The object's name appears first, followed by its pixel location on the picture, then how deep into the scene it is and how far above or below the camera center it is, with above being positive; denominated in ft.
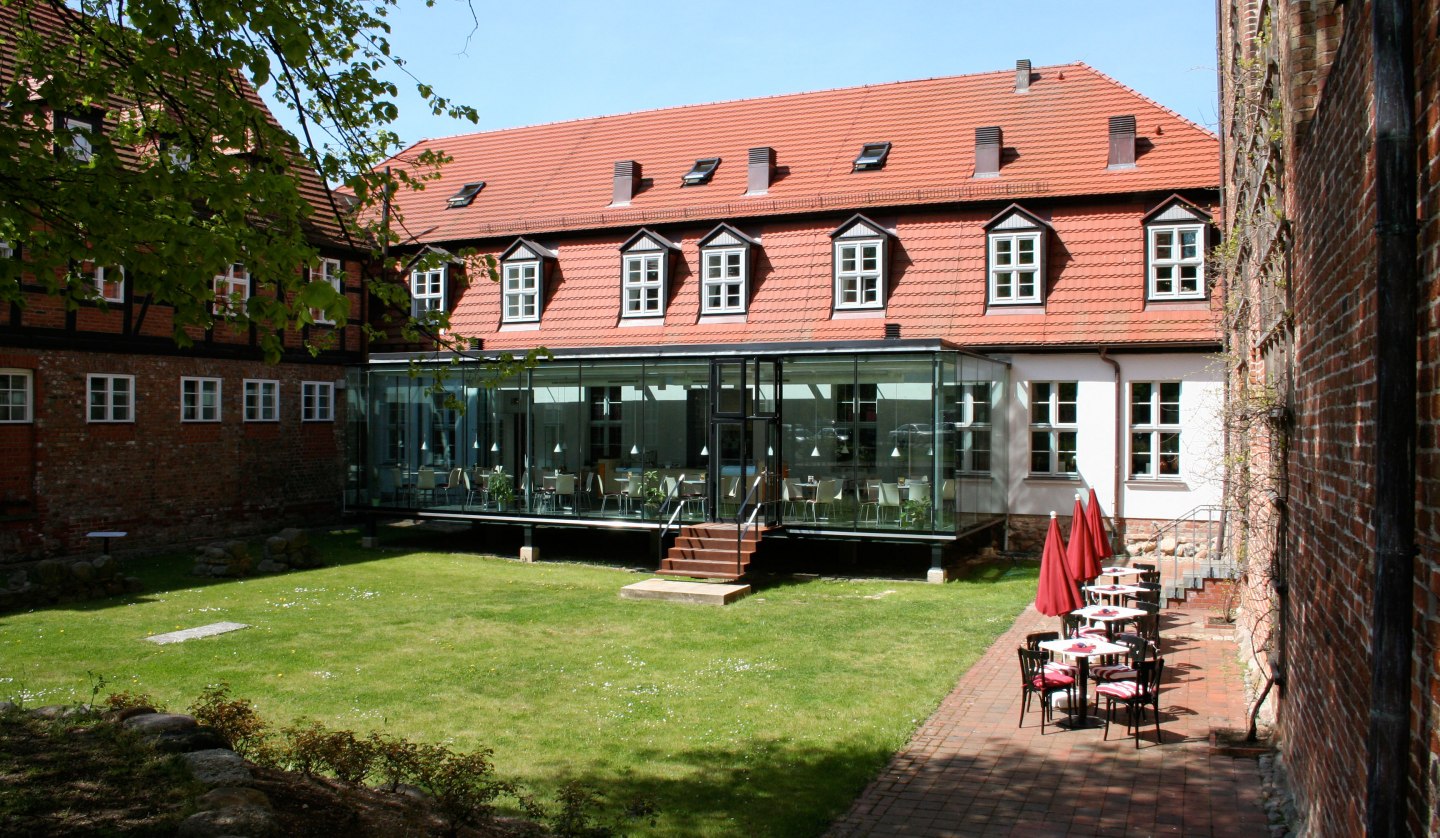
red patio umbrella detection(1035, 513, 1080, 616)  36.55 -5.33
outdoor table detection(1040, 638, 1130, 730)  32.68 -6.65
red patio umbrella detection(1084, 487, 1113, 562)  47.29 -4.57
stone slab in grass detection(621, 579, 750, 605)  53.93 -8.26
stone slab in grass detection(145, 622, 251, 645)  44.24 -8.64
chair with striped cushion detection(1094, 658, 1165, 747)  31.09 -7.62
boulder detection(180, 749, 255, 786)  20.43 -6.51
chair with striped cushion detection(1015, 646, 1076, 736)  32.42 -7.53
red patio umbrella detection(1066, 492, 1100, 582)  43.24 -5.05
